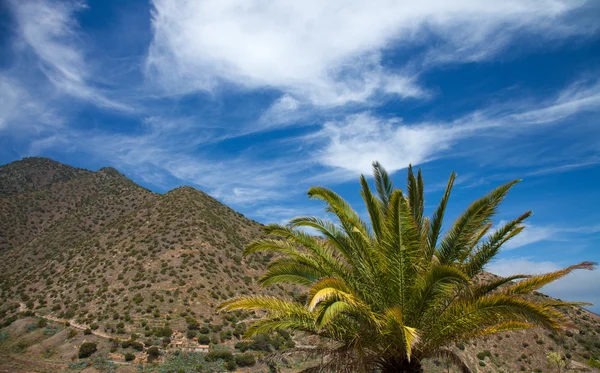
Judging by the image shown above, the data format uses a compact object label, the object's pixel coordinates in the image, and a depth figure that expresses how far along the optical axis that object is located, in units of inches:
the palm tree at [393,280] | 347.6
